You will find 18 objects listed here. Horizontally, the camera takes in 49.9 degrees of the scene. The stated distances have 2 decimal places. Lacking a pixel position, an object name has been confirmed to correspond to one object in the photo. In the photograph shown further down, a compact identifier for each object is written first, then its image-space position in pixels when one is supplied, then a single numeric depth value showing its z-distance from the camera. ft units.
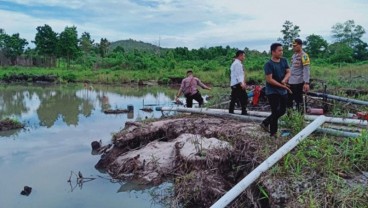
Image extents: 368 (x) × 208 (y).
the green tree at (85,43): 177.07
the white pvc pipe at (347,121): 20.49
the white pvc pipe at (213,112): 25.05
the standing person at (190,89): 33.96
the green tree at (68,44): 144.97
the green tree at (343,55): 120.78
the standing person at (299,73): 23.50
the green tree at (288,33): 142.82
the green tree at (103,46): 179.30
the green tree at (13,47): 153.58
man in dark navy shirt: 19.21
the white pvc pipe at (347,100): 27.22
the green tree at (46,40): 147.84
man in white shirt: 24.67
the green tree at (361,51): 130.93
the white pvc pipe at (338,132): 18.57
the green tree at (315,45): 147.43
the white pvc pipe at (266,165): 14.08
